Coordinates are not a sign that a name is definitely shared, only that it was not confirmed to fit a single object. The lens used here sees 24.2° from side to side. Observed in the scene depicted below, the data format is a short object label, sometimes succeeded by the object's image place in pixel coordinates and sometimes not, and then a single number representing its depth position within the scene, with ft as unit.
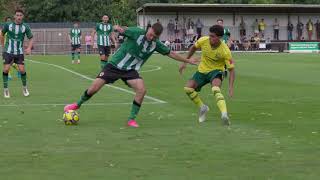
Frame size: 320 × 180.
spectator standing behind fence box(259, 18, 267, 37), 218.18
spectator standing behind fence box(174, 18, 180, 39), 216.54
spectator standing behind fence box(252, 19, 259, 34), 220.06
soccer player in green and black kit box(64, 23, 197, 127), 40.24
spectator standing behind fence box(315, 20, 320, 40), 226.38
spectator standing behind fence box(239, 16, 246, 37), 220.43
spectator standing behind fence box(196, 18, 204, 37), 217.13
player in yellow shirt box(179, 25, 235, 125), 41.83
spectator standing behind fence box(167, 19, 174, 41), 216.13
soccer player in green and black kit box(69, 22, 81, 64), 138.21
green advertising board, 205.77
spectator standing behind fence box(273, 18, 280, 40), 221.87
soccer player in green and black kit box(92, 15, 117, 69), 95.61
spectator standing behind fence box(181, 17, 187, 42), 214.94
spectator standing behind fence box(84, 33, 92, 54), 198.80
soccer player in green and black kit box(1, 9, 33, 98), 59.77
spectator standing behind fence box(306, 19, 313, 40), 222.89
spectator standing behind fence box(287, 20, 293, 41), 222.05
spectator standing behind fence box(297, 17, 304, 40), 224.45
